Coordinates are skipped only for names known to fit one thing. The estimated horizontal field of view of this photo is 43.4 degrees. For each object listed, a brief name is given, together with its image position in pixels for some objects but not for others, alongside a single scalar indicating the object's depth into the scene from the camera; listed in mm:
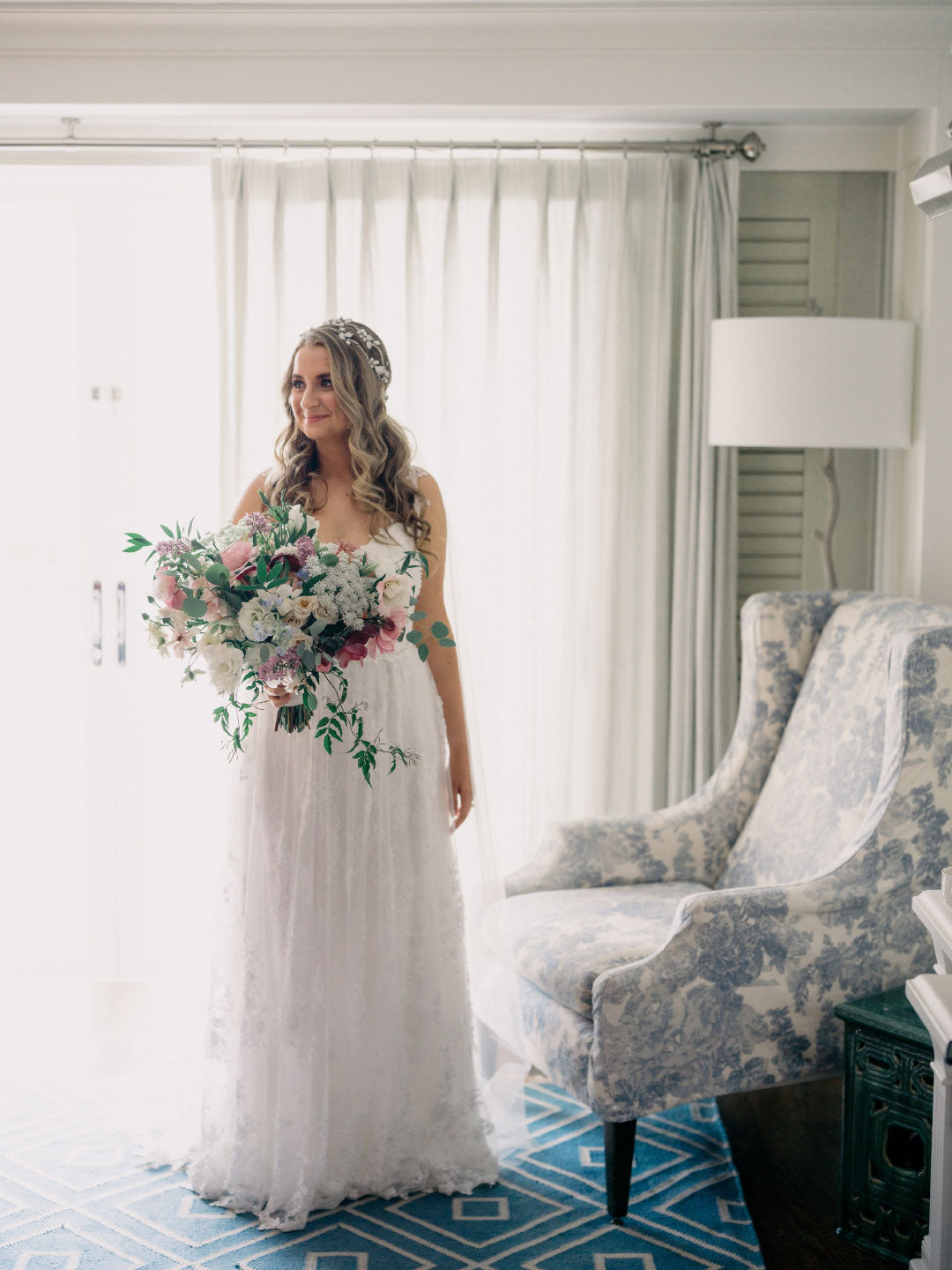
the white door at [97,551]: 3623
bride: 2393
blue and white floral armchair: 2334
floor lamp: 2951
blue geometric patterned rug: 2277
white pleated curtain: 3395
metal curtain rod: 3355
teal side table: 2184
